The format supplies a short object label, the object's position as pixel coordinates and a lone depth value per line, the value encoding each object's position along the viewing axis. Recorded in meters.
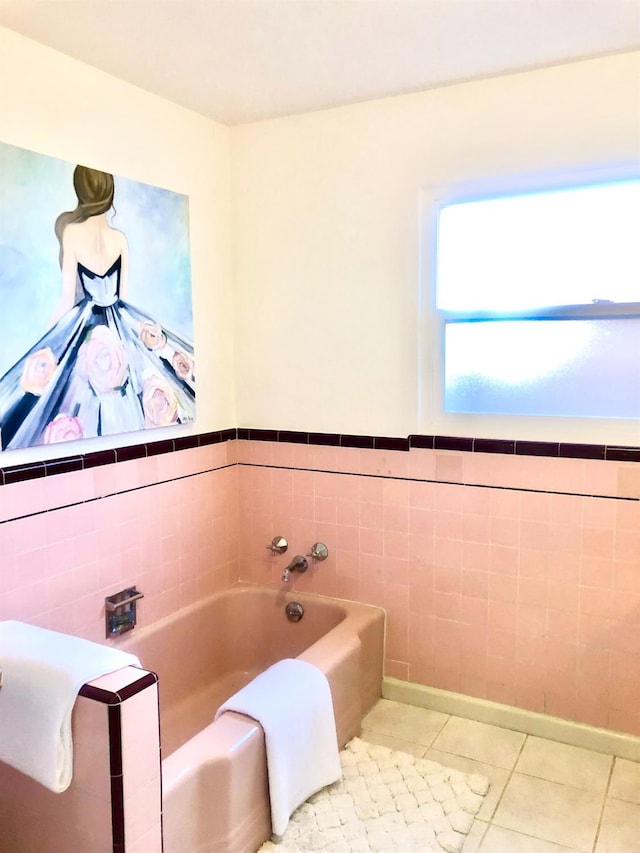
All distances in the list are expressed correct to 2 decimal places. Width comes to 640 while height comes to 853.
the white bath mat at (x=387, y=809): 1.88
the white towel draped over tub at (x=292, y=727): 1.89
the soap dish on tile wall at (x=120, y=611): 2.31
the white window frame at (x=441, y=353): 2.21
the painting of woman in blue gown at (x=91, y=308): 1.96
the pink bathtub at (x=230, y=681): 1.73
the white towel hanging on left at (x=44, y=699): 1.47
